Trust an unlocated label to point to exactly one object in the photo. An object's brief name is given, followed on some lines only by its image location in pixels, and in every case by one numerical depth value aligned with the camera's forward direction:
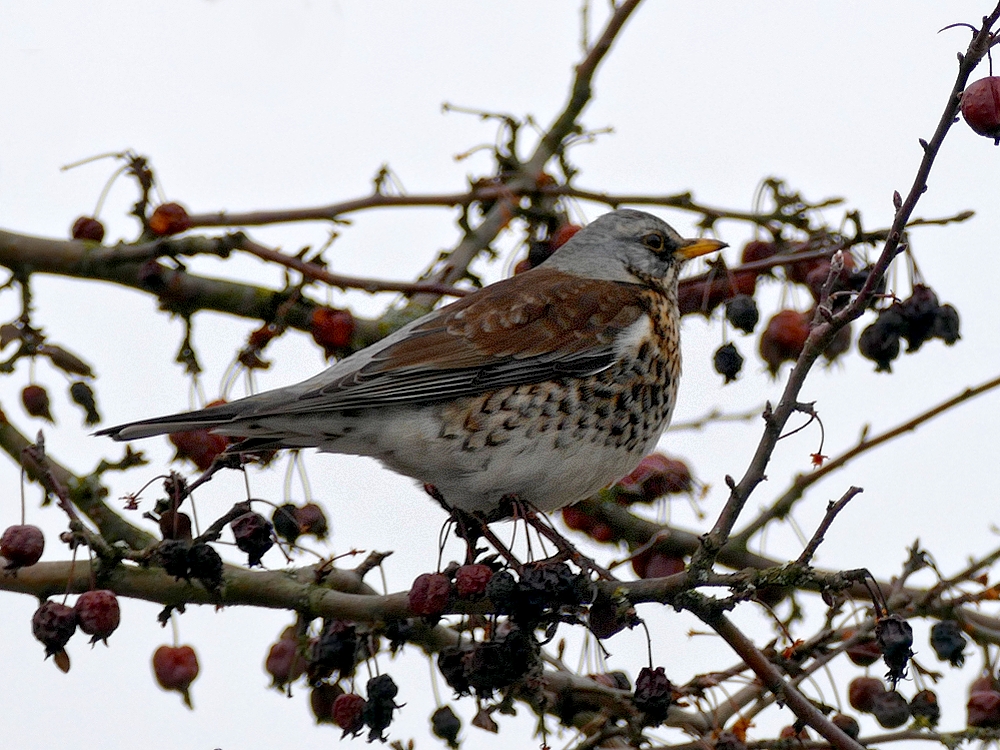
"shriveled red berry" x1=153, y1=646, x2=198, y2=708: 6.54
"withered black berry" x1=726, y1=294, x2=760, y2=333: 7.41
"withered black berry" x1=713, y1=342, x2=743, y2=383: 7.38
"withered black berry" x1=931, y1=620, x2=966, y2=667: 6.49
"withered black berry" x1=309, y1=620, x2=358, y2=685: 6.21
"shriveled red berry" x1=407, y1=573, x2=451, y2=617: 5.73
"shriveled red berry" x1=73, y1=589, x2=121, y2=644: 5.39
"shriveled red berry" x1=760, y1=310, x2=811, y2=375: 7.85
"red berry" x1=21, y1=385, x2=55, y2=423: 7.54
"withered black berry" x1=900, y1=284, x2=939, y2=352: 7.29
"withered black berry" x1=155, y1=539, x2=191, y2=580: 5.35
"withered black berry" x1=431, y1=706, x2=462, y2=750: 6.49
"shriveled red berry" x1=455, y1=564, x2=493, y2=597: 5.81
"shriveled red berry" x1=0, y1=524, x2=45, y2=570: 5.54
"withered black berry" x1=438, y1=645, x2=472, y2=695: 5.97
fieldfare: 6.98
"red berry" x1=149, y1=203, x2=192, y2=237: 7.38
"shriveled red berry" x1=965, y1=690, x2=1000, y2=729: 6.54
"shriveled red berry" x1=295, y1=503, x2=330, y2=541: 6.90
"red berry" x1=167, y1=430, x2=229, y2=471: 7.32
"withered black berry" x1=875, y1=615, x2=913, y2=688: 4.84
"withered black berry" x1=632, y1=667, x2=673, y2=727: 5.57
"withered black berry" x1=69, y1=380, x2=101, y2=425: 7.22
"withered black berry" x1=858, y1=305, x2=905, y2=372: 7.29
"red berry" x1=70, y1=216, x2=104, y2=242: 7.97
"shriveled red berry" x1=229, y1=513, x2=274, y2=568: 5.69
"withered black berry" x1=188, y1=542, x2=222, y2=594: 5.40
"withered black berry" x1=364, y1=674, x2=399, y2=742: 5.91
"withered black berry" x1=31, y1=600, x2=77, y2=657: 5.31
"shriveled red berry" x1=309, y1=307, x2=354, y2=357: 7.73
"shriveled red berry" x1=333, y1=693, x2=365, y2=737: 6.07
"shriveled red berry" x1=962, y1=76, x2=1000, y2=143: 4.75
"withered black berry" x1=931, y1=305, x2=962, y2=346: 7.30
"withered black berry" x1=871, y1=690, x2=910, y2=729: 6.57
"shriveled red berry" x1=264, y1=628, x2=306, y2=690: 6.66
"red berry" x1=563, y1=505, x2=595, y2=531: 8.30
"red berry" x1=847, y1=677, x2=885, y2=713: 6.81
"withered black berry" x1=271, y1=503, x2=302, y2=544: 6.50
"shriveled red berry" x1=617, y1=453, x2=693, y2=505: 8.24
